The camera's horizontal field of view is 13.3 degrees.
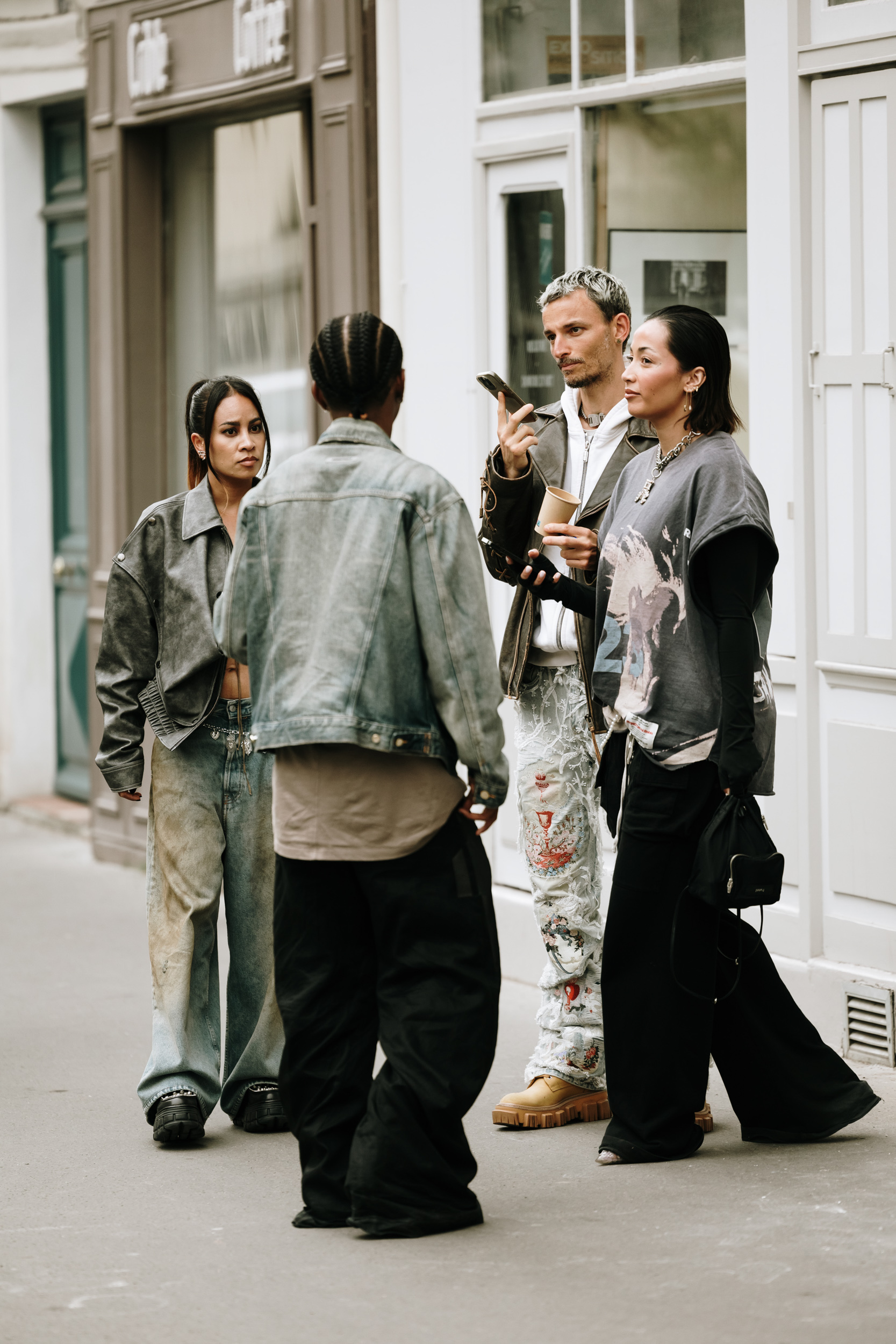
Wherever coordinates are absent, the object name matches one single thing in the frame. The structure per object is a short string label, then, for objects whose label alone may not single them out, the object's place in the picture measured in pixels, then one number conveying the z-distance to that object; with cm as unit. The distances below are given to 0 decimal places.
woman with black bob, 885
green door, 2022
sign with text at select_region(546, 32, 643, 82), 1292
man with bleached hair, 993
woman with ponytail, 1010
